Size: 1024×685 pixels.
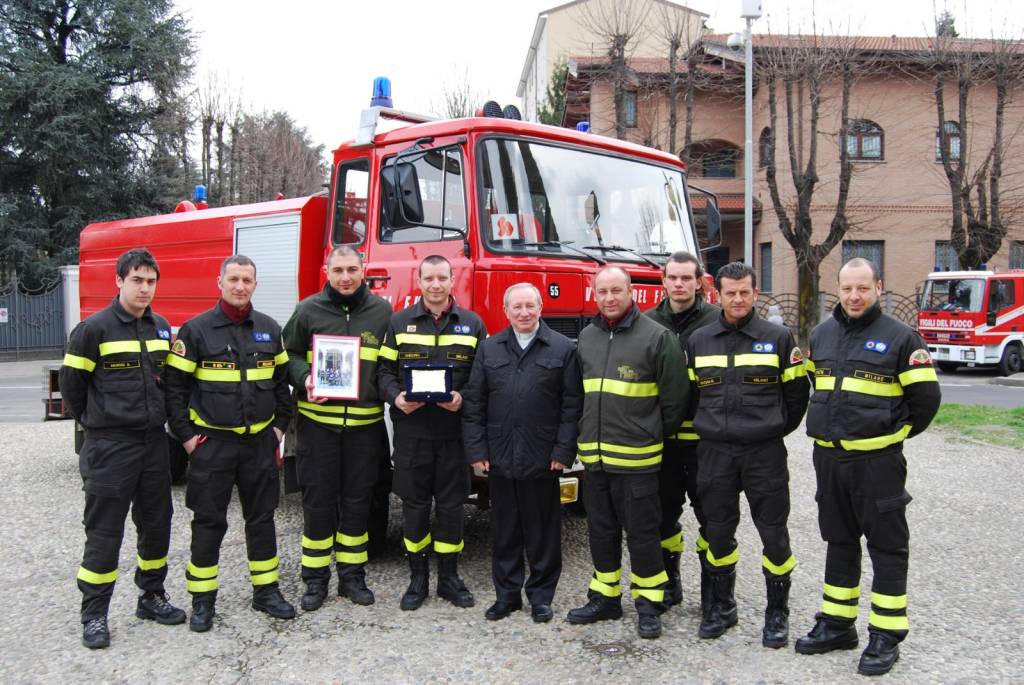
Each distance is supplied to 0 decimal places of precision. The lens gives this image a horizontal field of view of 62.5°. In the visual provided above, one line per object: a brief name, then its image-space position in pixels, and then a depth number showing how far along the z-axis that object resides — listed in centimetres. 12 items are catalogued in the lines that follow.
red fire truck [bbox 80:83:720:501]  491
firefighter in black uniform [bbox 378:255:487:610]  451
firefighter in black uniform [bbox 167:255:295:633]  429
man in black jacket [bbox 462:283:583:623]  429
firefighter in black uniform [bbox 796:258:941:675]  374
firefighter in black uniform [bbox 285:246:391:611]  460
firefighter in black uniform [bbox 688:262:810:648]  398
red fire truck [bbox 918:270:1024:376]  1831
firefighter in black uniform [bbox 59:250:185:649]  410
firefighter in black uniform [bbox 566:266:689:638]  412
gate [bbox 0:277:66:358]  2342
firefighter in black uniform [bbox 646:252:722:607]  439
